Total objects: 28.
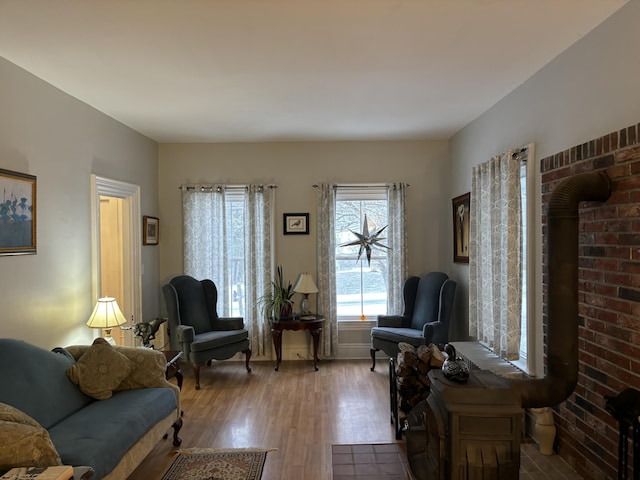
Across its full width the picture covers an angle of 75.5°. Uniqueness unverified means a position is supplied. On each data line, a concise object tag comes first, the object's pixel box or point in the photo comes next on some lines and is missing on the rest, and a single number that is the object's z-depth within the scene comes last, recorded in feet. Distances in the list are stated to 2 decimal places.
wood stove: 6.64
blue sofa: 6.02
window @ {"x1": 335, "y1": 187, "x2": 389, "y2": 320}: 16.74
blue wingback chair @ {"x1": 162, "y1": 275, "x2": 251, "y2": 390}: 13.69
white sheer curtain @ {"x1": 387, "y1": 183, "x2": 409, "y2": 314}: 16.20
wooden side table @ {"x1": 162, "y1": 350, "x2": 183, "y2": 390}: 10.91
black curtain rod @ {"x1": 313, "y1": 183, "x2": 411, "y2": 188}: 16.53
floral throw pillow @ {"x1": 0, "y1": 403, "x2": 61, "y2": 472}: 5.65
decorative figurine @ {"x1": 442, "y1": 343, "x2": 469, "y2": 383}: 7.18
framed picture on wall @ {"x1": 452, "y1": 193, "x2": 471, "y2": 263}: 14.14
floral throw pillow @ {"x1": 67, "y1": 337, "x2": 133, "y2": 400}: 8.59
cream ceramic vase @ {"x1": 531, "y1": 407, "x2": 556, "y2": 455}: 8.76
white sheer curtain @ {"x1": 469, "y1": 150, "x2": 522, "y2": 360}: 10.13
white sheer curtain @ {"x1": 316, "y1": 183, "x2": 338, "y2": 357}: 16.31
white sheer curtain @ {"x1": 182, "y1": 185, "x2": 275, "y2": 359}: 16.28
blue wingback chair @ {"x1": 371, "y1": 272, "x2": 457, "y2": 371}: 13.66
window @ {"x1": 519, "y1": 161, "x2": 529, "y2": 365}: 10.04
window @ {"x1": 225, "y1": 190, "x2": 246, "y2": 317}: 16.53
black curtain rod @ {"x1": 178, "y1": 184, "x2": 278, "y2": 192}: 16.37
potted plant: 15.60
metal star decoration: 16.49
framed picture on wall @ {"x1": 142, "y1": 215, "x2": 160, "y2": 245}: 15.16
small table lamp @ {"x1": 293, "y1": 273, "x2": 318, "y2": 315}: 15.70
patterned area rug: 8.50
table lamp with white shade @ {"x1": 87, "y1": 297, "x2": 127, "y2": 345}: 10.78
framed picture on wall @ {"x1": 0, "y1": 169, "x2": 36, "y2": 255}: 8.38
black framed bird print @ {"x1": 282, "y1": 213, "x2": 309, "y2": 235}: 16.63
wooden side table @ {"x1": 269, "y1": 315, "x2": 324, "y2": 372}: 15.15
